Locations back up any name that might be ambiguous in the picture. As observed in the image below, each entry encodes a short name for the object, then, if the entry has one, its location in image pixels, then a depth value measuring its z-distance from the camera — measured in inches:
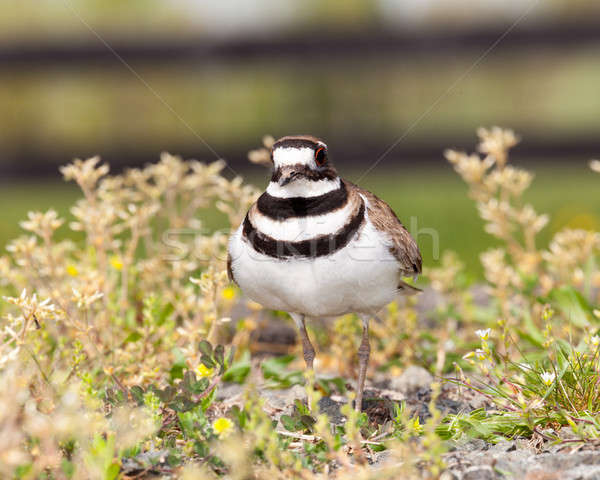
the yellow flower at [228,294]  323.1
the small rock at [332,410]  253.9
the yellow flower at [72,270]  311.9
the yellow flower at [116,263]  315.6
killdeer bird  236.1
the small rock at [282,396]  274.8
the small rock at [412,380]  301.3
